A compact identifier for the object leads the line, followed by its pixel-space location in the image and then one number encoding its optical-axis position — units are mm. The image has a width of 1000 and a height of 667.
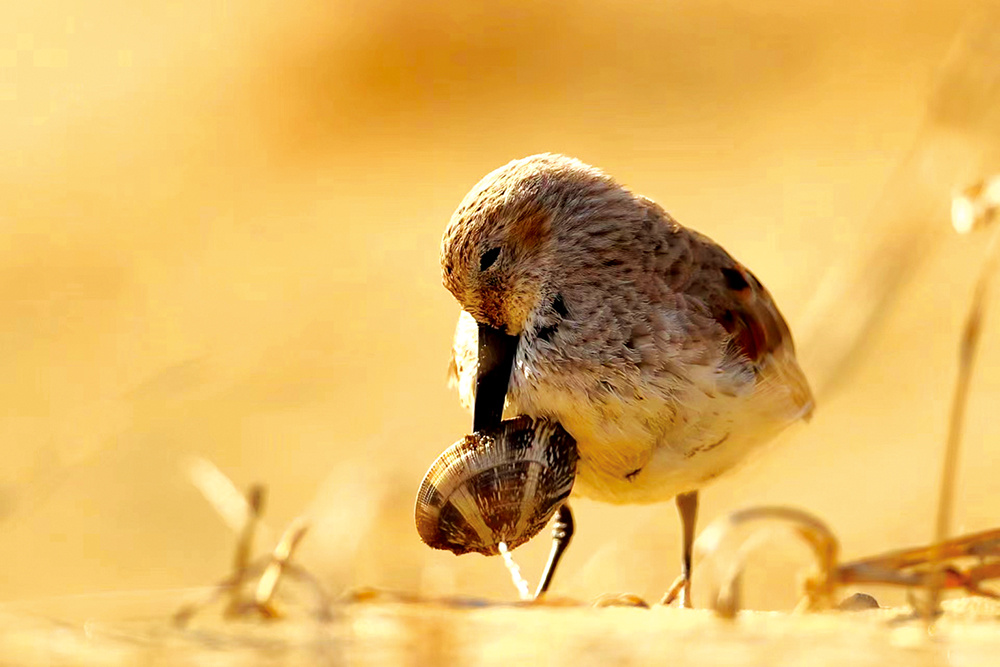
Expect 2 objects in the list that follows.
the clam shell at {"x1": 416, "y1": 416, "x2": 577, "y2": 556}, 7934
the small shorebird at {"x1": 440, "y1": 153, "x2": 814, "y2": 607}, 8570
